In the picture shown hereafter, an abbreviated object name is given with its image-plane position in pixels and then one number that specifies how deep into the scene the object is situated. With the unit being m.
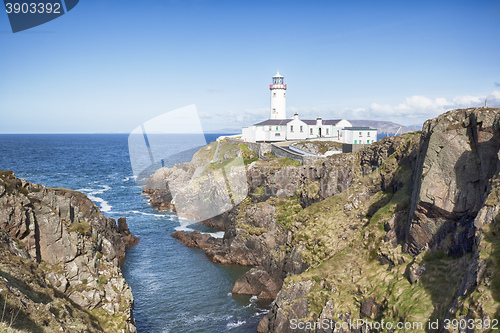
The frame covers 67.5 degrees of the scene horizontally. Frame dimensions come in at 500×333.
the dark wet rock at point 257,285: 43.91
